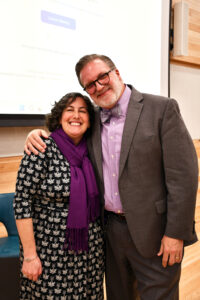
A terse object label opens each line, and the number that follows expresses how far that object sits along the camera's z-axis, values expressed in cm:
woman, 115
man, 111
